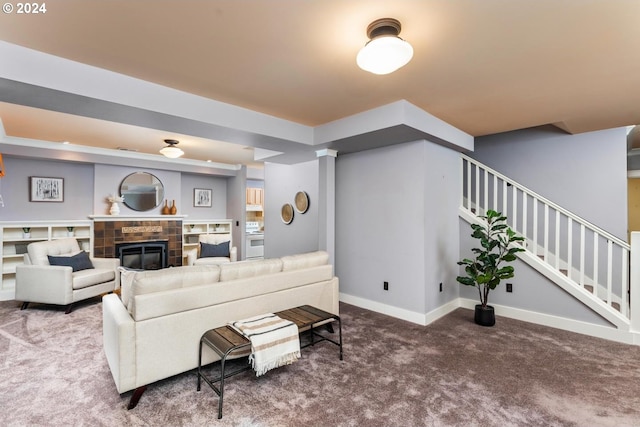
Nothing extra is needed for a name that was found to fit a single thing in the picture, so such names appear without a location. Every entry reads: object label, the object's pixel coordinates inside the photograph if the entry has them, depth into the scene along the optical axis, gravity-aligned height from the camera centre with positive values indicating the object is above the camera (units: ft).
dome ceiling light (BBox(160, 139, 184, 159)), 15.80 +3.26
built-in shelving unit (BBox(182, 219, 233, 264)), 22.99 -1.31
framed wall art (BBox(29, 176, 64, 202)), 17.10 +1.31
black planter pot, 11.72 -4.04
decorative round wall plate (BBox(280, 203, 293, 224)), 17.37 -0.03
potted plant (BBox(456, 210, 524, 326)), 11.41 -2.16
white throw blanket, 6.97 -3.08
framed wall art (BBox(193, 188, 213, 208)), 23.95 +1.21
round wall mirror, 20.08 +1.45
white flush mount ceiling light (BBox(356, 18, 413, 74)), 5.99 +3.31
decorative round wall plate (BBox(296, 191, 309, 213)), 16.40 +0.61
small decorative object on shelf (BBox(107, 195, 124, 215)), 18.89 +0.57
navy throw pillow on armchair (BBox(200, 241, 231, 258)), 19.51 -2.46
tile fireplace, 18.17 -1.37
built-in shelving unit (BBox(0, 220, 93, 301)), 15.26 -1.36
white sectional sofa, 6.70 -2.48
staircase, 10.75 -1.38
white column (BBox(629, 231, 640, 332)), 10.10 -2.30
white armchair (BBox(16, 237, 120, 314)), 12.95 -2.88
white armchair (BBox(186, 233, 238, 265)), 18.94 -2.75
